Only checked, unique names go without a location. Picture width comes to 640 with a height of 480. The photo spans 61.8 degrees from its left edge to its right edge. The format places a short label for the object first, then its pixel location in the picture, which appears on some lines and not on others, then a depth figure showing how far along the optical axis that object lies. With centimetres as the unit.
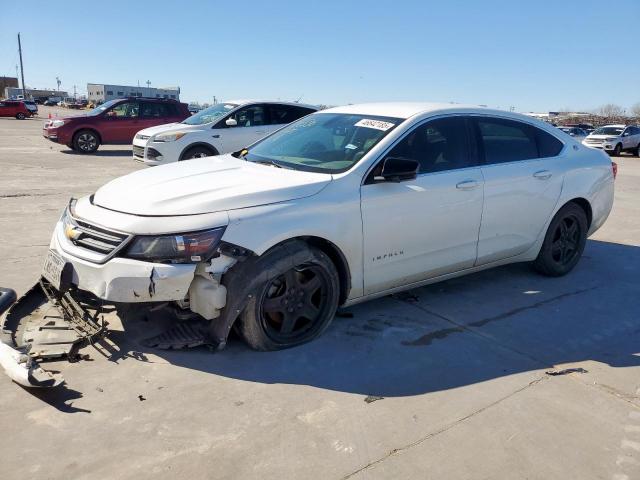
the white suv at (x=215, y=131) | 1140
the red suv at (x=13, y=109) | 4159
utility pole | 8263
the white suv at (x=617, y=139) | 2686
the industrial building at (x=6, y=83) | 9525
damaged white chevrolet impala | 328
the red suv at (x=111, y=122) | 1645
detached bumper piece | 303
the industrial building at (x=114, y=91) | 6994
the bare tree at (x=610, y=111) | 8842
